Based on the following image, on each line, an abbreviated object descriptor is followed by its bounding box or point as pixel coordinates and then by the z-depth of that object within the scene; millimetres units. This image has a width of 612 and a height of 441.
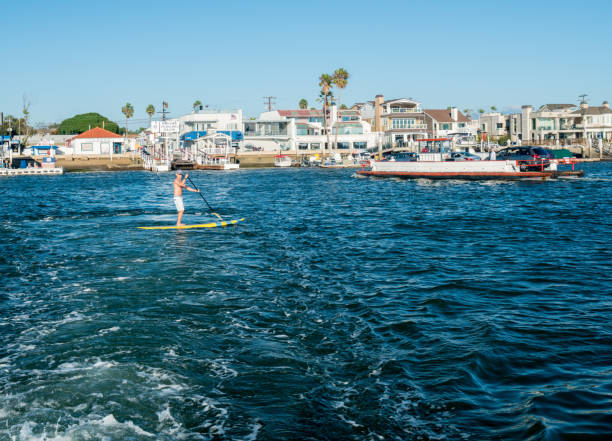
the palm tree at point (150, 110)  147500
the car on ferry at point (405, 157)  63050
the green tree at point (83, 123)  145000
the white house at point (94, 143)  108562
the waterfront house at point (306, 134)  116312
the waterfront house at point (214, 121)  115375
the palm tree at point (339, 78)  118562
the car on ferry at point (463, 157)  57969
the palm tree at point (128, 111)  147750
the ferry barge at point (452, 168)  53219
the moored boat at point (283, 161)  107062
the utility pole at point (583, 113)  120688
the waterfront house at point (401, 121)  111750
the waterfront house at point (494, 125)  135750
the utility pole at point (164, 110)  108025
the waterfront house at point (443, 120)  113594
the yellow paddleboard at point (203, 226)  23517
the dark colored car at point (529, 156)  53312
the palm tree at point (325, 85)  116062
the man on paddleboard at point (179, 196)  23453
